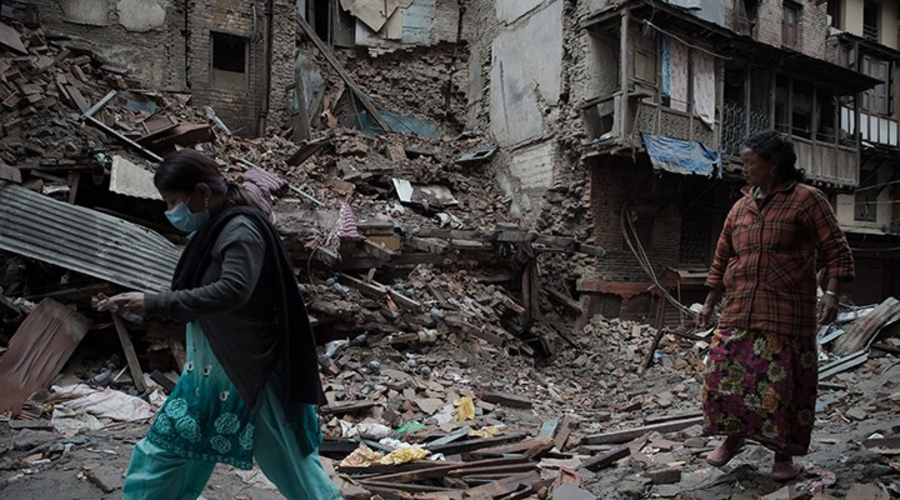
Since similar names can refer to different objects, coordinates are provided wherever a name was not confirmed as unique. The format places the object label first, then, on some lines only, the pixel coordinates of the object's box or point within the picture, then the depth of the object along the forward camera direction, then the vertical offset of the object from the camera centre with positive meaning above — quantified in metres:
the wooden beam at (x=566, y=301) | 12.44 -1.01
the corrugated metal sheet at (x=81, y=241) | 5.69 +0.04
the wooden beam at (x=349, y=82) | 15.86 +4.86
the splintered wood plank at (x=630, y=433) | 4.82 -1.53
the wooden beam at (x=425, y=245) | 9.05 +0.13
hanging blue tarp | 11.56 +2.20
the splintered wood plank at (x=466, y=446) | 4.53 -1.58
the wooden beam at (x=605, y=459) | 3.90 -1.44
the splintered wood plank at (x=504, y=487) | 3.64 -1.55
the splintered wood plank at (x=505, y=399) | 6.38 -1.66
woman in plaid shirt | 2.84 -0.25
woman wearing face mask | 1.97 -0.43
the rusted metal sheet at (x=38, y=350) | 4.81 -0.99
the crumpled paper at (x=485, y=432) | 5.00 -1.62
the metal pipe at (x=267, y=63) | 14.71 +4.89
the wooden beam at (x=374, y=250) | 8.25 +0.02
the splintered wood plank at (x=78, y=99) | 9.14 +2.43
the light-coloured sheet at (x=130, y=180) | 6.78 +0.81
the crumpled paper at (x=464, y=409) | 5.69 -1.62
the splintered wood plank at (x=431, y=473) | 3.84 -1.55
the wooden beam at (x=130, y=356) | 5.65 -1.13
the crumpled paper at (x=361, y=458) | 4.02 -1.52
